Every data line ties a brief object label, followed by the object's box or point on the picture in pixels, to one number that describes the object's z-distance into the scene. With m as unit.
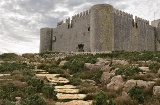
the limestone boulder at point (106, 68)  9.38
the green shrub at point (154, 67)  8.09
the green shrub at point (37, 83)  6.88
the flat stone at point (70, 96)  6.32
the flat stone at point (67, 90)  6.94
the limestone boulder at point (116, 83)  7.02
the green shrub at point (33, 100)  5.11
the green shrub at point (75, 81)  8.03
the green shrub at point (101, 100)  5.24
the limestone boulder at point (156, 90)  5.96
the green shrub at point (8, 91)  5.75
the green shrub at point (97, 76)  8.93
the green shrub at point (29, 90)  6.18
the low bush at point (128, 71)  7.61
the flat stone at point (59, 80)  8.26
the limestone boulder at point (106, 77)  8.34
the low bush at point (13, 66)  10.49
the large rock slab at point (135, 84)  6.56
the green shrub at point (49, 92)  6.19
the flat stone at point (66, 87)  7.42
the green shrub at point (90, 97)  6.30
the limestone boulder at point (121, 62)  10.31
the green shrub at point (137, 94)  5.83
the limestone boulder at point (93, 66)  10.21
